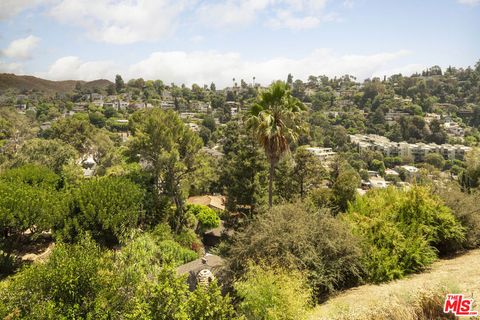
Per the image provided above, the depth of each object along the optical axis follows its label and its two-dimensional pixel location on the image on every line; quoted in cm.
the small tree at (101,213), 1503
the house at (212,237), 2822
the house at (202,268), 1371
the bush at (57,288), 835
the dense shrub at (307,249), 1077
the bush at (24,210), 1414
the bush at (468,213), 1395
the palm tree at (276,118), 1513
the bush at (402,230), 1148
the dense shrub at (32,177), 1980
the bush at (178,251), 1794
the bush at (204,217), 2767
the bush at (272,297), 802
